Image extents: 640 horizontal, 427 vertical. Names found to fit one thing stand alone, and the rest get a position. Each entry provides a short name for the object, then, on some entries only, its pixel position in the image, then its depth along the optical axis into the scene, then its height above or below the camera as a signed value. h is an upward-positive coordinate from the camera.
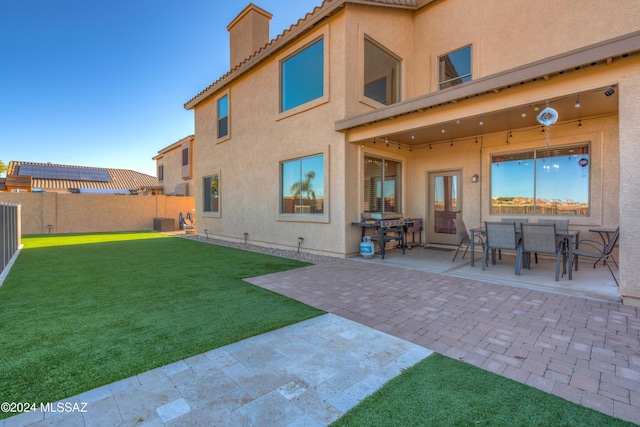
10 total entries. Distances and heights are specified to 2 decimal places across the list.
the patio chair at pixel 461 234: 6.93 -0.59
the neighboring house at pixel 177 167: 20.28 +3.18
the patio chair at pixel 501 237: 5.89 -0.57
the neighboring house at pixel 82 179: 26.57 +3.07
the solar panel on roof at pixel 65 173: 27.20 +3.57
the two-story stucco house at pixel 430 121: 5.66 +2.00
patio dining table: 5.16 -0.57
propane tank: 7.62 -1.03
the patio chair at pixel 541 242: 5.43 -0.62
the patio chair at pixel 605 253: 4.92 -0.76
